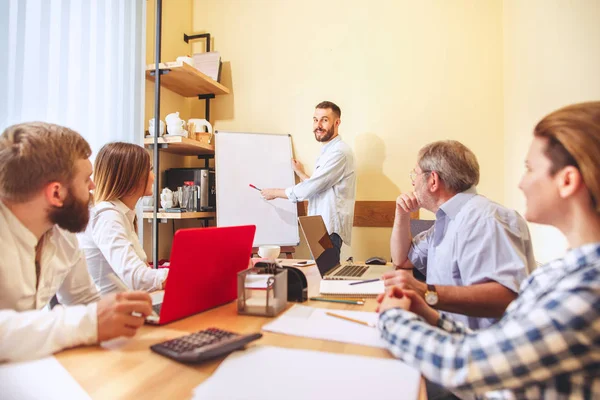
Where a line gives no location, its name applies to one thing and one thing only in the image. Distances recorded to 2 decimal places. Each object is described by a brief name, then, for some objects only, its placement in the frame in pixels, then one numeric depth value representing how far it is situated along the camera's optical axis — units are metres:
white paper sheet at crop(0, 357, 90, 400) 0.58
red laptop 0.90
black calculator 0.69
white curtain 1.76
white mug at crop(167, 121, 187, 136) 2.86
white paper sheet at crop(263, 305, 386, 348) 0.83
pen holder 1.00
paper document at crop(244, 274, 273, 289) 1.02
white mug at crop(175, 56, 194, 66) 2.85
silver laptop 1.49
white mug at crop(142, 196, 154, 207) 2.88
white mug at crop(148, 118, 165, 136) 2.85
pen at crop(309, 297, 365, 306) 1.13
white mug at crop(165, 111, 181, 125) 2.87
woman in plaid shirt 0.51
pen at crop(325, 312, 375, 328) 0.91
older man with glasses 1.06
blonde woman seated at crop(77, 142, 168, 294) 1.28
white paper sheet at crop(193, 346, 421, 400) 0.59
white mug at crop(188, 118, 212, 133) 3.15
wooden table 0.60
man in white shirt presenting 2.78
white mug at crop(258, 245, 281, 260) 1.63
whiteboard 3.08
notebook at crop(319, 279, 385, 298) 1.22
